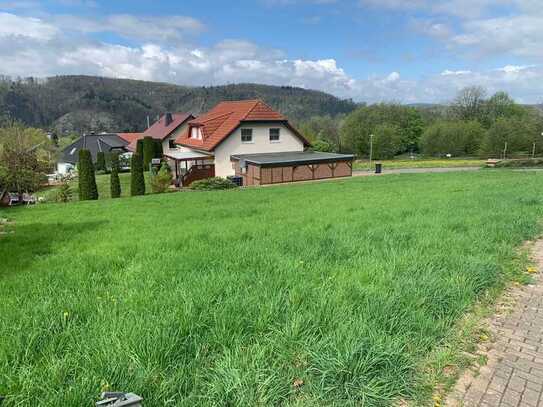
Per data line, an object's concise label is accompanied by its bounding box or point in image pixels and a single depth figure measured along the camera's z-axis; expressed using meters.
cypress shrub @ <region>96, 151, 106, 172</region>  47.88
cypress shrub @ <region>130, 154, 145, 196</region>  24.75
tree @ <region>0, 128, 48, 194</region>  24.41
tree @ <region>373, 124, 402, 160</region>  67.94
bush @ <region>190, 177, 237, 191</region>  24.80
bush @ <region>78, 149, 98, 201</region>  24.12
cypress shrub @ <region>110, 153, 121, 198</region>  25.28
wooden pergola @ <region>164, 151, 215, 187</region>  29.59
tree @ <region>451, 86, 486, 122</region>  72.69
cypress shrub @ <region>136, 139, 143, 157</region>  41.25
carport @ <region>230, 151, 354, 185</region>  27.81
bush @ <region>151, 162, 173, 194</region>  25.56
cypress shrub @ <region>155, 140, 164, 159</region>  40.91
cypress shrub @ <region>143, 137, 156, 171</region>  40.53
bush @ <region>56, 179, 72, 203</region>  23.78
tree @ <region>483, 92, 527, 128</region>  70.00
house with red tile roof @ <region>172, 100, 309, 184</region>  30.19
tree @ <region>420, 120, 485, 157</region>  63.34
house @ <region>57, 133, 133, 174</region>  58.47
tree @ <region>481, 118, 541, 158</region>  58.25
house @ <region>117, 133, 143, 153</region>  61.38
